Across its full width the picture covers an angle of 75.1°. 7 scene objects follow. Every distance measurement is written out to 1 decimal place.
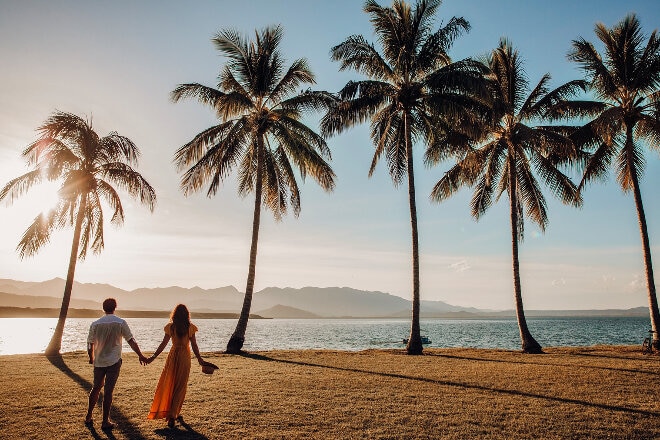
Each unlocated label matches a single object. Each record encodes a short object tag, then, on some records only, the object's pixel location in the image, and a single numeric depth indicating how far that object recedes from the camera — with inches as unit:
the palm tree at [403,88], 814.5
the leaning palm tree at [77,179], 797.9
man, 294.4
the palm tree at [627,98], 770.2
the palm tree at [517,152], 834.8
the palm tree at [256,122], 864.3
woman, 291.3
